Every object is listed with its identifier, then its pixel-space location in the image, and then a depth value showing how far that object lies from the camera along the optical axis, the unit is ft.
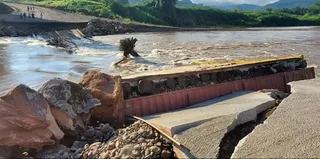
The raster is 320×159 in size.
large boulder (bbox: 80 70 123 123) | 15.13
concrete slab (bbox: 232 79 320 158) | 10.29
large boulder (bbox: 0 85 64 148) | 11.45
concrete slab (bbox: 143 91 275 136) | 12.36
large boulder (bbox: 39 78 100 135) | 13.11
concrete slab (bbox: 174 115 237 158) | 10.42
